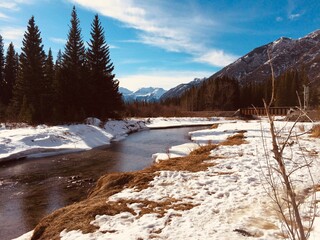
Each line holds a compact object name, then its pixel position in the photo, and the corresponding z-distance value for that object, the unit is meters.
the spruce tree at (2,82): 50.34
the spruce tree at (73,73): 29.60
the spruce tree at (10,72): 50.81
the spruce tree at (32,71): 30.81
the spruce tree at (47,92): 28.12
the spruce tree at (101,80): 33.62
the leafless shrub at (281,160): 1.91
